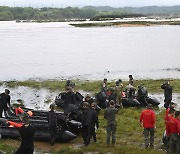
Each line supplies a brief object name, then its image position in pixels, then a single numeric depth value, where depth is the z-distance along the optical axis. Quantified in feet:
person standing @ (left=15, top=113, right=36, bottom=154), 32.78
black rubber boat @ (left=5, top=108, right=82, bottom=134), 49.83
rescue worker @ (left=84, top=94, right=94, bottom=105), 51.80
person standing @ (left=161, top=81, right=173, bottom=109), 63.72
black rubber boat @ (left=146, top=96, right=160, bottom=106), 71.15
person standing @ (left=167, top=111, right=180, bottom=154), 38.60
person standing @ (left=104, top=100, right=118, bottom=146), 45.11
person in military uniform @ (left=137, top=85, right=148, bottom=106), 70.23
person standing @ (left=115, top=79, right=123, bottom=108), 65.36
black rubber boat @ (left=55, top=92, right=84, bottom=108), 66.54
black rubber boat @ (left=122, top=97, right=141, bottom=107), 69.26
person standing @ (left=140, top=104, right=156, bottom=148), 44.01
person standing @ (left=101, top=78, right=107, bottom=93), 69.67
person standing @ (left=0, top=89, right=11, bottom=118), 56.39
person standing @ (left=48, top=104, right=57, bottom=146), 46.39
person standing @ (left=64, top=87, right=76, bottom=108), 55.16
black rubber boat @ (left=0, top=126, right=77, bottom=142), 48.85
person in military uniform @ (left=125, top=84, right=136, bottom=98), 70.13
